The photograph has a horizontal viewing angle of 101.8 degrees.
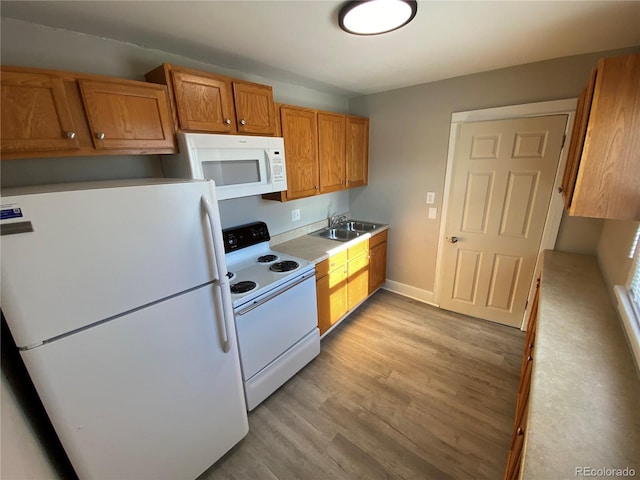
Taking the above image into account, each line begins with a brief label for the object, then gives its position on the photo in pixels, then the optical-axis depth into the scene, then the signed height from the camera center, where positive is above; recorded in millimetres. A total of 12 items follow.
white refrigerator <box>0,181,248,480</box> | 878 -569
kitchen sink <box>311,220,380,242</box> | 3029 -740
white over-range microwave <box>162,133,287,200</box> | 1543 +52
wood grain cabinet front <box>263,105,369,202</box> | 2203 +164
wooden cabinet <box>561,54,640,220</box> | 1197 +63
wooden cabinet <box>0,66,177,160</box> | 1076 +270
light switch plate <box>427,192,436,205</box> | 2803 -350
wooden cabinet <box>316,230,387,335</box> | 2369 -1105
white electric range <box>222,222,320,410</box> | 1707 -960
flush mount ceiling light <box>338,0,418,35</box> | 1168 +698
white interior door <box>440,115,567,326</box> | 2221 -452
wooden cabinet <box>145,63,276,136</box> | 1477 +424
